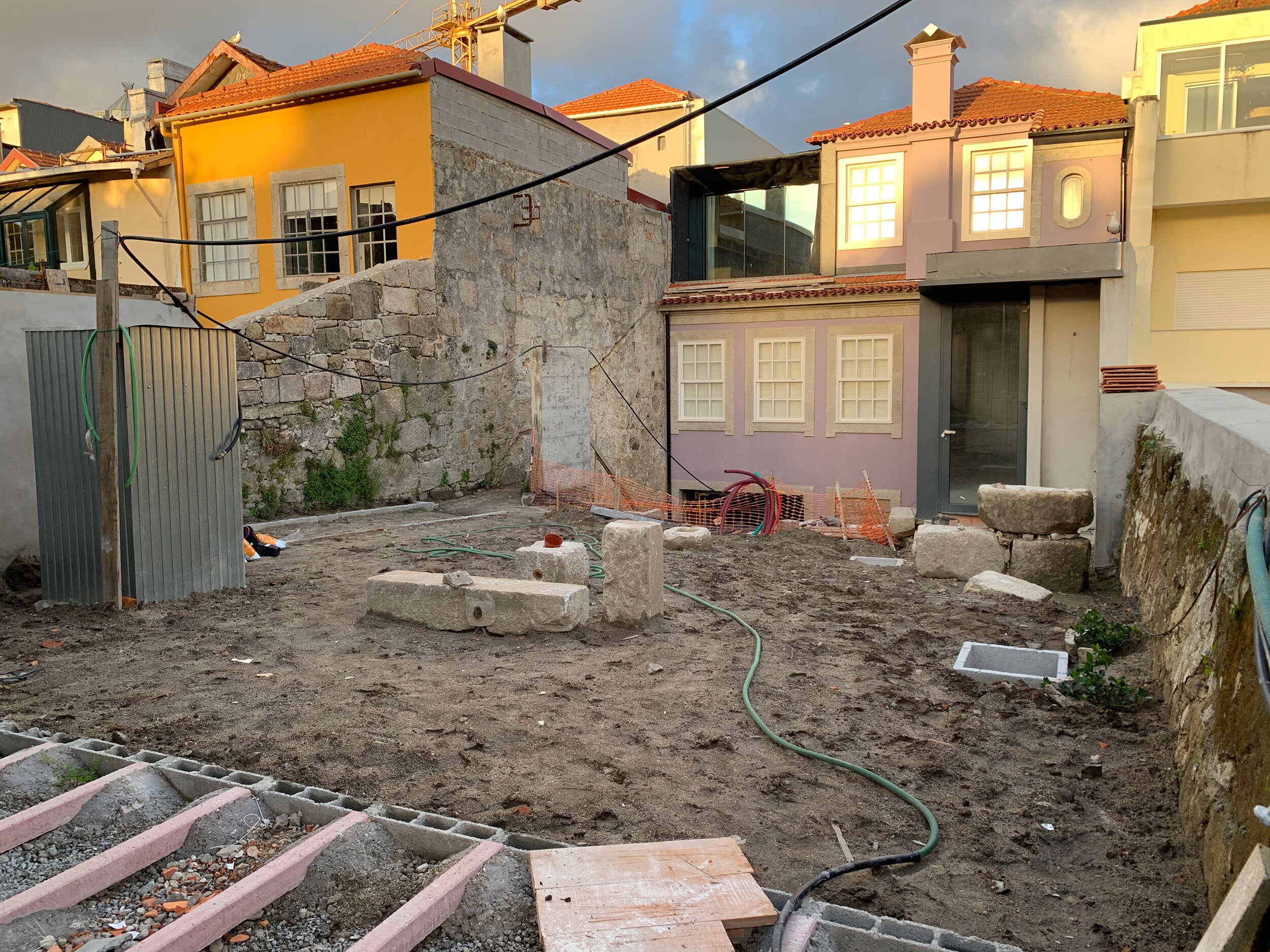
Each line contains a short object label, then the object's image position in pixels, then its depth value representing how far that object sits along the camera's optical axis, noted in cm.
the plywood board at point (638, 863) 293
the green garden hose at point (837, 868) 273
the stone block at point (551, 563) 708
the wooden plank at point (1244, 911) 215
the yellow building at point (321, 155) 1288
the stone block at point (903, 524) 1235
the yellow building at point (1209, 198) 1597
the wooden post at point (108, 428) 618
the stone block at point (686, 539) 962
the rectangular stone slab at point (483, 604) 610
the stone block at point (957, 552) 854
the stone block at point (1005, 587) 755
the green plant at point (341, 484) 1094
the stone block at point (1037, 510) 848
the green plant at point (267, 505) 1030
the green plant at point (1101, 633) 589
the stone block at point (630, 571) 631
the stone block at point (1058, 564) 840
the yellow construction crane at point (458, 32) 3444
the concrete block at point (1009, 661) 562
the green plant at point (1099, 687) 477
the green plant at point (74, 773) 370
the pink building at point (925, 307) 1522
